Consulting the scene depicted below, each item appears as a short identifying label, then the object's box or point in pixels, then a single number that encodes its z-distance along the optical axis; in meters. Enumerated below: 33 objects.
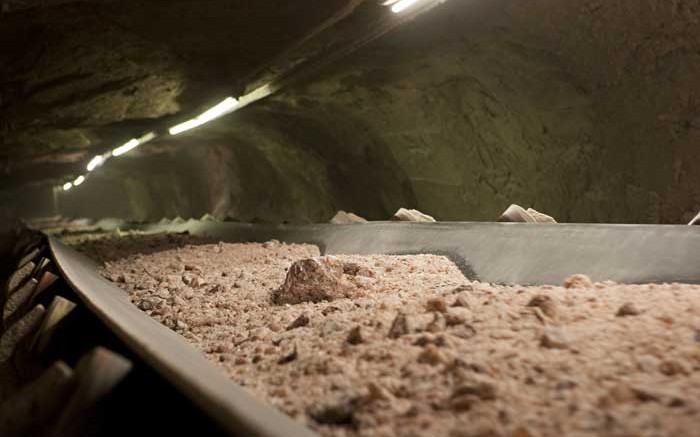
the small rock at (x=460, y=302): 1.71
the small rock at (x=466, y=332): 1.45
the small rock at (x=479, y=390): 1.09
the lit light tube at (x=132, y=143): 10.35
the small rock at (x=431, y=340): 1.41
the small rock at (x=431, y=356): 1.30
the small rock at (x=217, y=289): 3.01
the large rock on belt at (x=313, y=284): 2.52
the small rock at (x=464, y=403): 1.07
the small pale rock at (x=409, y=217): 4.34
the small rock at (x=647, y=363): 1.15
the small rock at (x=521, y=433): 0.92
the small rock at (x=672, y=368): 1.12
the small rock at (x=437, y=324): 1.54
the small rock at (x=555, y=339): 1.30
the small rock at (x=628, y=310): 1.50
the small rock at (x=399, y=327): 1.54
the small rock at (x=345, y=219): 5.31
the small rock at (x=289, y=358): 1.58
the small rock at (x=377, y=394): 1.17
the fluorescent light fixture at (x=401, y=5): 4.35
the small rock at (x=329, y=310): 2.14
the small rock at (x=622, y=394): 1.02
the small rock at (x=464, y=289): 1.95
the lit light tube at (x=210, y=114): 7.81
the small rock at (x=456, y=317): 1.56
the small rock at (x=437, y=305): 1.68
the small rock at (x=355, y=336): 1.57
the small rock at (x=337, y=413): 1.14
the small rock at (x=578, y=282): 2.03
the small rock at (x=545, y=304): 1.54
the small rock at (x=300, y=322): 1.99
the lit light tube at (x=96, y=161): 13.13
